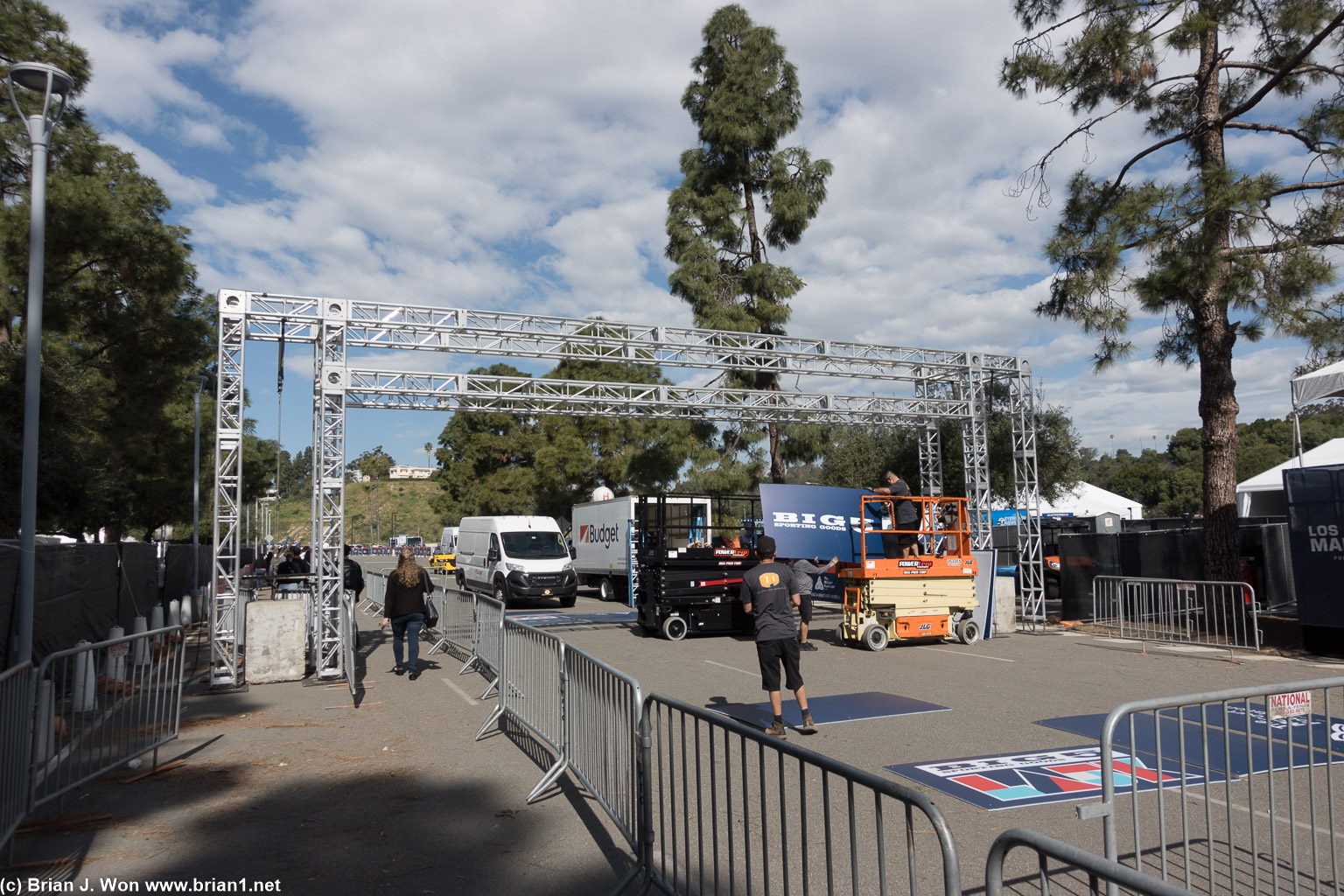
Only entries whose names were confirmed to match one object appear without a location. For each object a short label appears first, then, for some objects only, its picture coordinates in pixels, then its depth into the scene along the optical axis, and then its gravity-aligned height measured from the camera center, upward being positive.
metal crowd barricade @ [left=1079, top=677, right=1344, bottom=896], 3.89 -1.95
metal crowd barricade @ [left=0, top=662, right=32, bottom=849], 5.07 -1.29
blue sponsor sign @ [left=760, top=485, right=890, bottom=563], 17.20 +0.00
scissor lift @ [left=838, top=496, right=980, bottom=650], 14.74 -1.30
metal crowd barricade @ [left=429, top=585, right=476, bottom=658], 13.16 -1.54
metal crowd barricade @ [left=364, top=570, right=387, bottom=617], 22.83 -1.70
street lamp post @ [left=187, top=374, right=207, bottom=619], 22.26 +0.35
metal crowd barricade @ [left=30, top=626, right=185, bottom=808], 5.83 -1.43
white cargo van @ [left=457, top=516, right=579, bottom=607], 24.48 -0.99
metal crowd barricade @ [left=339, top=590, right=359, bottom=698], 10.73 -1.53
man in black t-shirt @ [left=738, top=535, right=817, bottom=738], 7.95 -0.97
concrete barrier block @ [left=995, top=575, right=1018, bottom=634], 16.80 -1.81
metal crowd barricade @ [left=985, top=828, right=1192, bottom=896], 1.93 -0.88
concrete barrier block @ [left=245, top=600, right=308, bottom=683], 12.27 -1.60
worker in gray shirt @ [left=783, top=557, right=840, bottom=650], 8.72 -1.00
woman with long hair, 11.98 -1.04
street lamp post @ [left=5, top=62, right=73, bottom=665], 7.43 +2.08
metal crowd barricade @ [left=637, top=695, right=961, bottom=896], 2.92 -1.93
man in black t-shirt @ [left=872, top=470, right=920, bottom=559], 14.87 +0.05
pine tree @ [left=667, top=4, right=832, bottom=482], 28.59 +11.80
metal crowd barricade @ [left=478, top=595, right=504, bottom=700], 9.66 -1.38
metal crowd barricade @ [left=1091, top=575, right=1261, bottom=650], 13.85 -1.76
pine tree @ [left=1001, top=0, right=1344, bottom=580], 12.82 +4.86
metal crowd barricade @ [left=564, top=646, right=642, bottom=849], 4.79 -1.32
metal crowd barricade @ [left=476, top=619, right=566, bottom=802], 6.52 -1.42
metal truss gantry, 13.16 +3.18
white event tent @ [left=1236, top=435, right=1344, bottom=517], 25.11 +0.69
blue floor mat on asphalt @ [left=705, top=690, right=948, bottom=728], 8.79 -2.08
